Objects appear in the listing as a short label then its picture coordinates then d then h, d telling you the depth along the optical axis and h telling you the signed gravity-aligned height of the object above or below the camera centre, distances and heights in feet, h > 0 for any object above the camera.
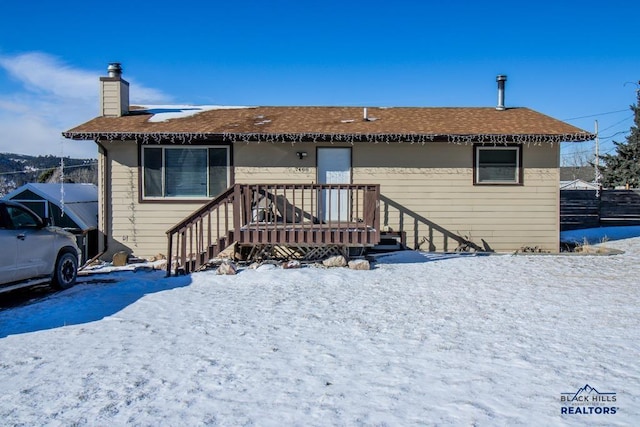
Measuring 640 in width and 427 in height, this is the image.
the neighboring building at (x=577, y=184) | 142.72 +7.20
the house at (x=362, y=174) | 33.88 +2.46
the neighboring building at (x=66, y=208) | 36.65 -0.14
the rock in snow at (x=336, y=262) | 28.86 -3.42
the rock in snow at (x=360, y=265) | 28.07 -3.52
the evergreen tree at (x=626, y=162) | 82.48 +8.14
